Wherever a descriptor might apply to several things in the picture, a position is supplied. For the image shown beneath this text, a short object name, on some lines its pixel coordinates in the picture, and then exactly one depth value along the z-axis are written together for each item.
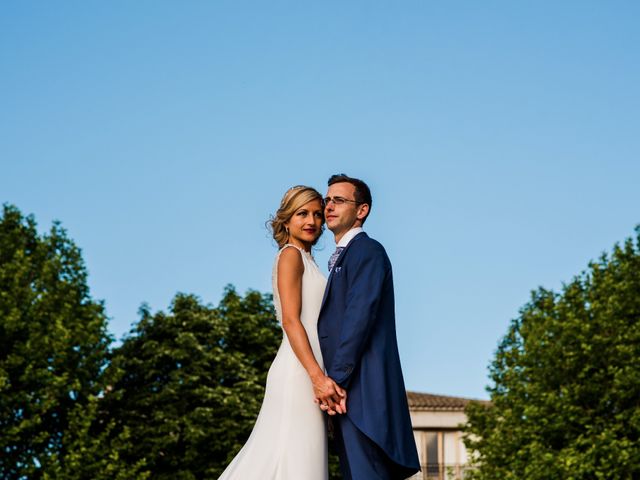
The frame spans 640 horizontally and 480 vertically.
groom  8.38
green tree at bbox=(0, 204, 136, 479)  36.84
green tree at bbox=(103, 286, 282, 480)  44.44
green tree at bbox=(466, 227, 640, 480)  36.38
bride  8.66
